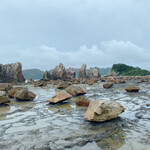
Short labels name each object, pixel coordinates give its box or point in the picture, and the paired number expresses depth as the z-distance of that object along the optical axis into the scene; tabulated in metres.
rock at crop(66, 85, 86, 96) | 12.36
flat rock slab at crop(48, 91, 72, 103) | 9.16
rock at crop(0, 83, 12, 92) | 15.97
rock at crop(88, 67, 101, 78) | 80.31
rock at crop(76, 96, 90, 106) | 8.55
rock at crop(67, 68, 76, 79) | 71.75
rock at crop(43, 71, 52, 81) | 56.86
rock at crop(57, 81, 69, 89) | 20.22
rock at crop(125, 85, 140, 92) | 13.64
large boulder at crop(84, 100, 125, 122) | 5.46
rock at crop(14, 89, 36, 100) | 10.82
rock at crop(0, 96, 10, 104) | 9.12
